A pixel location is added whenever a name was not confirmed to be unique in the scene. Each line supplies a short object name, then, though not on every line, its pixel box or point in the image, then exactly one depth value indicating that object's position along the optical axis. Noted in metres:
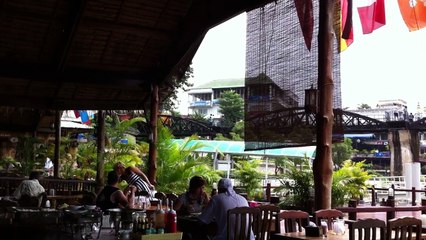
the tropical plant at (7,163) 16.31
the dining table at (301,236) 4.05
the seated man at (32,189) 7.14
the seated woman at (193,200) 6.01
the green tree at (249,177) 13.81
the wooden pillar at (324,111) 4.98
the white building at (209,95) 80.44
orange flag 6.63
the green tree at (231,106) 57.00
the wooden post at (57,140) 13.80
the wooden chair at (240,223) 4.36
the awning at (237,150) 15.39
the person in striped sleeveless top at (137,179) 7.39
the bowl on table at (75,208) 4.27
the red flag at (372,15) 6.88
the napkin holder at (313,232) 4.12
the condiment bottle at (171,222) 3.43
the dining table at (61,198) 8.53
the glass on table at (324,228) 4.16
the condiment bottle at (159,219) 3.35
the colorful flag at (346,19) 5.57
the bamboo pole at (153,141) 9.37
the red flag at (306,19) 5.29
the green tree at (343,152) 36.81
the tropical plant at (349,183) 9.50
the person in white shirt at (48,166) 16.94
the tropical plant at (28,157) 13.63
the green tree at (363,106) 66.56
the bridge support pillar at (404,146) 28.31
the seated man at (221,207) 4.50
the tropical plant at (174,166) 10.91
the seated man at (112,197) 5.60
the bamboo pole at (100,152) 11.33
